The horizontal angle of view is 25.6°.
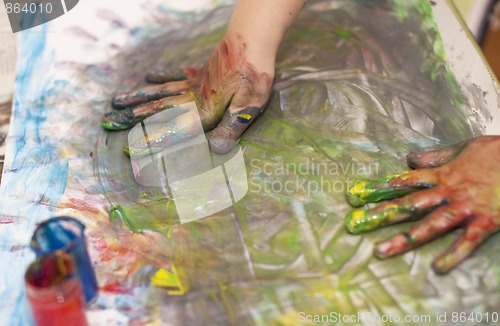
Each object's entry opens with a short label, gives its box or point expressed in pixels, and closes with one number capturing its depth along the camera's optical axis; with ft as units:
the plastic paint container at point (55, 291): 2.19
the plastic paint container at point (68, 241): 2.29
